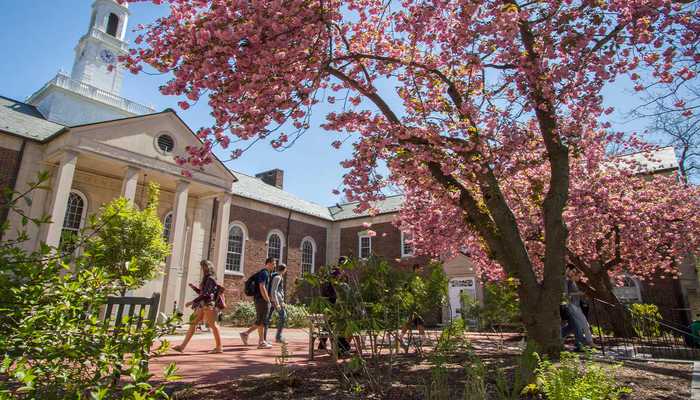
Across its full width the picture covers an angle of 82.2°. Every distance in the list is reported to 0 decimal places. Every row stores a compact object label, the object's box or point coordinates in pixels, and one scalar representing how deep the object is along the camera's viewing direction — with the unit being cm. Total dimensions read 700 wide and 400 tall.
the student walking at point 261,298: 873
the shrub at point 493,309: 1230
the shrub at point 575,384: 298
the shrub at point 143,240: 1174
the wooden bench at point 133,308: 258
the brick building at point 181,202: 1481
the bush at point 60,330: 215
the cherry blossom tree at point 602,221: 1202
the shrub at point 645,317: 1119
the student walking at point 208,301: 776
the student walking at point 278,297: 933
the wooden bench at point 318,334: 478
